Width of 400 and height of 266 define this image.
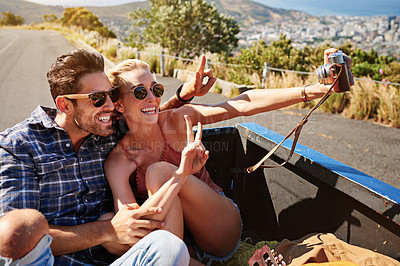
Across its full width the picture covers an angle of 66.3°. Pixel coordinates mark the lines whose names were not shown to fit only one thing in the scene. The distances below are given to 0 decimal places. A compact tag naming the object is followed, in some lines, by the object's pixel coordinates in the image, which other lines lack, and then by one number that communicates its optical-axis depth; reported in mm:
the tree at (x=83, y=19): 38581
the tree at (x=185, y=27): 17531
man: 1431
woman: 1845
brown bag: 1379
